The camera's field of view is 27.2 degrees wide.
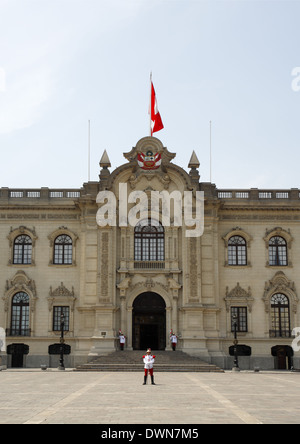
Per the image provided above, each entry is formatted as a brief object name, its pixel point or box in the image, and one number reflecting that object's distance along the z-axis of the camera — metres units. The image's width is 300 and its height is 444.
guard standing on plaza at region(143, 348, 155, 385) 27.69
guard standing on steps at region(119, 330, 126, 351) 43.81
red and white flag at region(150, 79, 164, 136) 48.31
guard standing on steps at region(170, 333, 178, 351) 43.88
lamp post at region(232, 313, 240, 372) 41.06
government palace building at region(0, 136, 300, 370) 45.12
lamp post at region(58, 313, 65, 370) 40.84
